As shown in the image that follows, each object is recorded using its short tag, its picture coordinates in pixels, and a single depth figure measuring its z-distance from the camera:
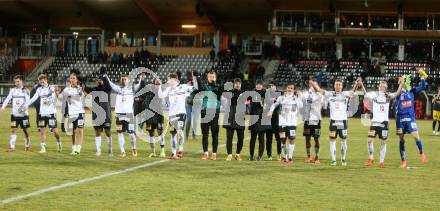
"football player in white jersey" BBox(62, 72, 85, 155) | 18.42
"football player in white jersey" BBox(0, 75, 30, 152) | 19.09
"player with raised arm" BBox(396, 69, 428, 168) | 17.44
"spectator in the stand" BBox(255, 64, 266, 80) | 49.42
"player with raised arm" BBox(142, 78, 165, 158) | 18.03
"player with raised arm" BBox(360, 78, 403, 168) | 17.08
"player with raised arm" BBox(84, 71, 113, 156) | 18.03
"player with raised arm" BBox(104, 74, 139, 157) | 17.98
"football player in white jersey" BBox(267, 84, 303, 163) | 17.62
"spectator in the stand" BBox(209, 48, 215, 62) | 54.53
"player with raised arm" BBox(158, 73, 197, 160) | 17.78
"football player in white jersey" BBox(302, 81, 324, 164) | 17.62
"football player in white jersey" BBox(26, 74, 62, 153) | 18.95
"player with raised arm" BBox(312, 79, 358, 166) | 17.14
